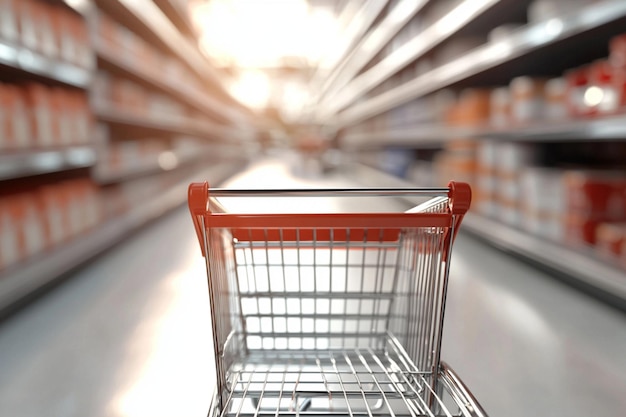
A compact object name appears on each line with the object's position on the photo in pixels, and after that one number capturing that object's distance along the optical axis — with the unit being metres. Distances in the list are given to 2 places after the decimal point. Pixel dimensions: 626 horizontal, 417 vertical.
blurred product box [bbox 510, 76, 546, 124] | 2.72
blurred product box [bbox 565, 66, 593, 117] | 2.28
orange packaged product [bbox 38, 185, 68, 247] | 2.63
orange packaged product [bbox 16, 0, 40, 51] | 2.37
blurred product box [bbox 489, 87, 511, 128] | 3.07
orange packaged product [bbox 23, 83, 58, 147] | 2.51
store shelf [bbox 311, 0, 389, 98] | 6.79
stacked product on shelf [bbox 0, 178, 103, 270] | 2.27
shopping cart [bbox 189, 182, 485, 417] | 0.86
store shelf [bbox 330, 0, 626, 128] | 2.00
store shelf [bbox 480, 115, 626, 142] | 1.93
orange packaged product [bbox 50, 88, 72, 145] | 2.75
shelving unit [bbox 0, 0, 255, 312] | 2.28
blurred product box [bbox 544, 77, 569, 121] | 2.51
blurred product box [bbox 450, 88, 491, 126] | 3.53
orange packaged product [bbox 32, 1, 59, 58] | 2.56
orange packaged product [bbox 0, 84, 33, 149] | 2.26
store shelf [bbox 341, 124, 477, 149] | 3.90
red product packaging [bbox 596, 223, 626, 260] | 2.09
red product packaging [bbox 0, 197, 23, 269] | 2.20
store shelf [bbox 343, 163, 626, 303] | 1.98
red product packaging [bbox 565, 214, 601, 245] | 2.30
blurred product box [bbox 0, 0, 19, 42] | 2.16
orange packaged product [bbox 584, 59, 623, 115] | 2.06
